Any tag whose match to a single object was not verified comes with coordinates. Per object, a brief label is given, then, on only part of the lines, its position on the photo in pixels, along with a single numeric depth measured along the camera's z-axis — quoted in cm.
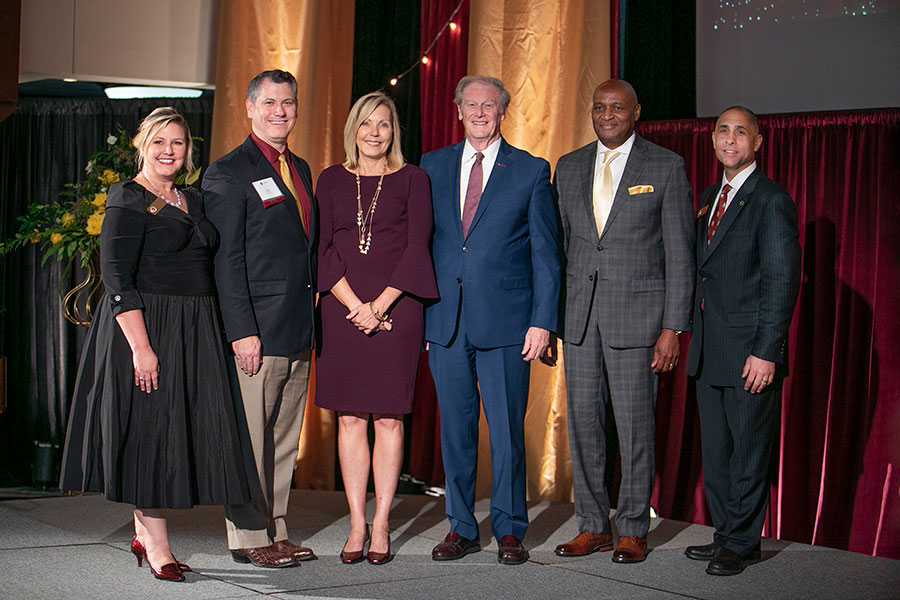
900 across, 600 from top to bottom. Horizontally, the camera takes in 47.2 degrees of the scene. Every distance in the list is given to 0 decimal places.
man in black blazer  336
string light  530
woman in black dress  314
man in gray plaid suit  359
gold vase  483
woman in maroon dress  347
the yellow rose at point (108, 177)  482
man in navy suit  354
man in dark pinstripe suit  349
